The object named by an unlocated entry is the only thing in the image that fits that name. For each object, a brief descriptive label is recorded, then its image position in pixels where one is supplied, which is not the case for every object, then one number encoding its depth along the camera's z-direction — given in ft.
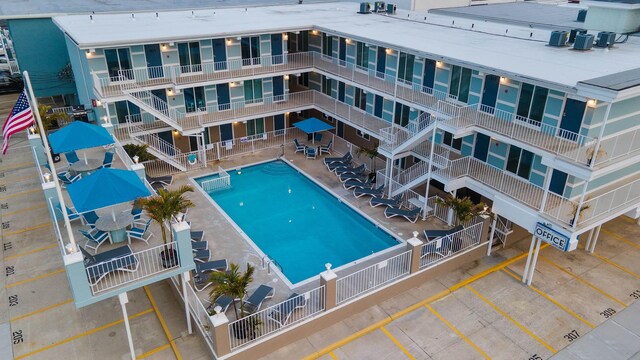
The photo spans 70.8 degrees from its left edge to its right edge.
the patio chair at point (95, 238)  49.24
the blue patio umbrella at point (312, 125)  92.84
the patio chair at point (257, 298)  51.96
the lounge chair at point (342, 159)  89.76
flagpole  40.11
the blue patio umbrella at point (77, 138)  61.26
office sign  52.39
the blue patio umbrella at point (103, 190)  47.16
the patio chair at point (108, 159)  66.59
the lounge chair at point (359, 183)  82.28
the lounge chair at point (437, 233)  63.93
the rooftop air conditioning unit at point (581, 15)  101.05
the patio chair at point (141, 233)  50.78
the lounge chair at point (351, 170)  85.66
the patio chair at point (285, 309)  49.80
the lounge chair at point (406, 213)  71.72
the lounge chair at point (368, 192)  79.05
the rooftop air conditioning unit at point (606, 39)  72.38
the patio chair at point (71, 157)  69.15
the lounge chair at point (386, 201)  75.56
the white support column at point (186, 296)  48.06
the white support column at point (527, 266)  57.72
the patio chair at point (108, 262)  43.39
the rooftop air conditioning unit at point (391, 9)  112.06
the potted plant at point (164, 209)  46.76
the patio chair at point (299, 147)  96.12
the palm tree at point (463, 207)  62.59
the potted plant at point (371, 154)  83.16
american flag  46.65
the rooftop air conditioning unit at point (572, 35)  77.05
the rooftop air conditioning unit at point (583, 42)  71.26
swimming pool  65.36
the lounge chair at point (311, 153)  93.71
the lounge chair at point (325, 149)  95.39
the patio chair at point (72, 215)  53.11
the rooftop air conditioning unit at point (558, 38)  74.38
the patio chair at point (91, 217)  52.26
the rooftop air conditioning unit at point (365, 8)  112.16
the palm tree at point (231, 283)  45.39
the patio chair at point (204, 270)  55.83
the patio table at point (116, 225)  49.35
